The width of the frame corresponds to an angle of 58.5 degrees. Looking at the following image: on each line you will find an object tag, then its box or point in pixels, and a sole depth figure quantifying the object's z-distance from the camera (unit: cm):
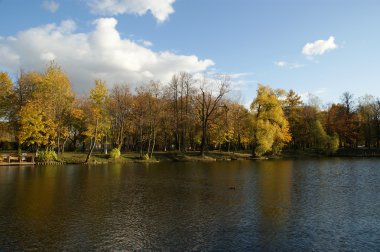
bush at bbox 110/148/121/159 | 6838
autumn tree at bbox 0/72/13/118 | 6550
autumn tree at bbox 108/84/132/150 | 7331
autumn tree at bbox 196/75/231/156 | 8094
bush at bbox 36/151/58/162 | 6019
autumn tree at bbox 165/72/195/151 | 8288
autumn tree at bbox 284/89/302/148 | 9938
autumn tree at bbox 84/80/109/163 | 6462
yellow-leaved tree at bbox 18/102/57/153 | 5903
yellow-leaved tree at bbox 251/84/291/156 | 8006
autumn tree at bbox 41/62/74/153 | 6262
